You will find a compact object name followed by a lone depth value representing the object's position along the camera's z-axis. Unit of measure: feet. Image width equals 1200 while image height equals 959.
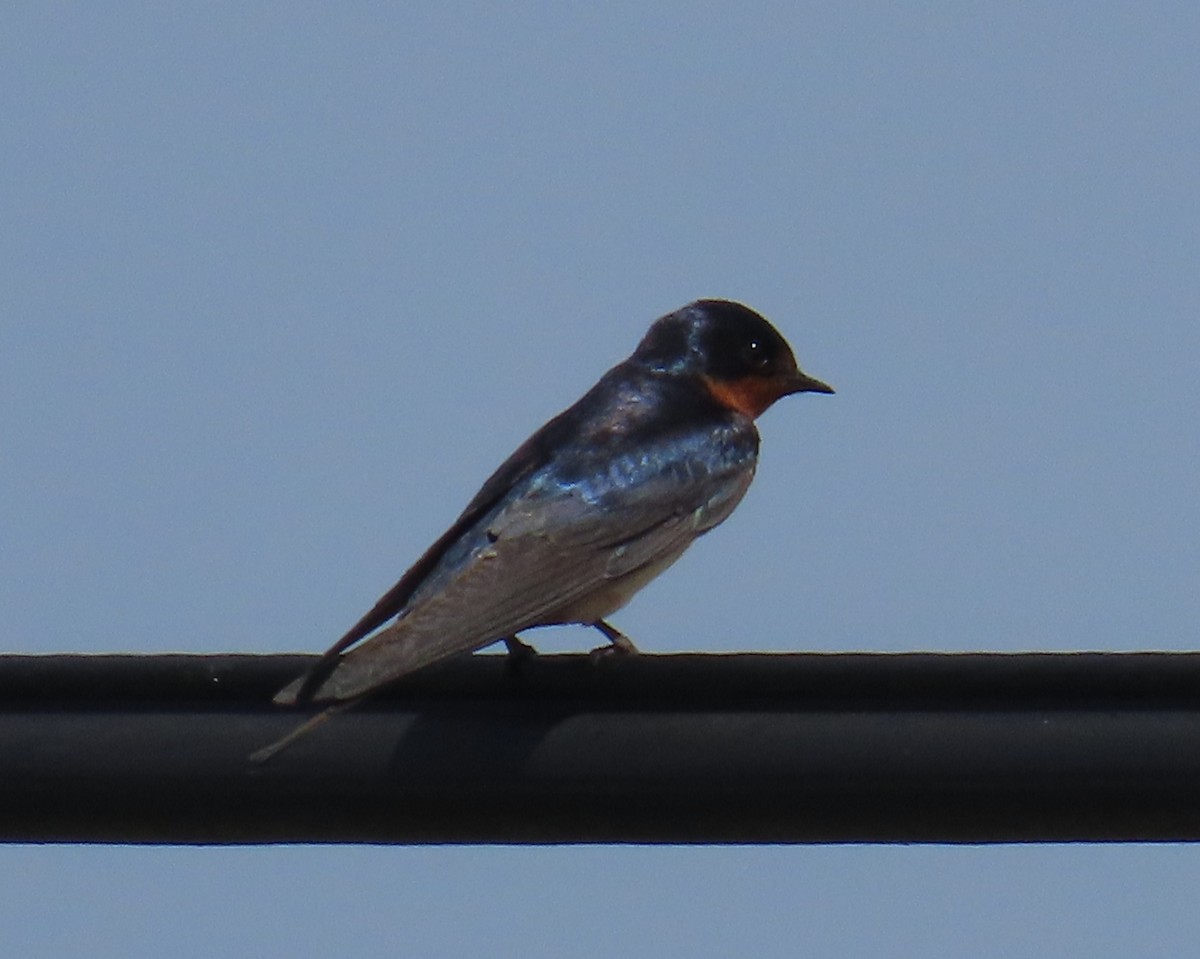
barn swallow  21.45
